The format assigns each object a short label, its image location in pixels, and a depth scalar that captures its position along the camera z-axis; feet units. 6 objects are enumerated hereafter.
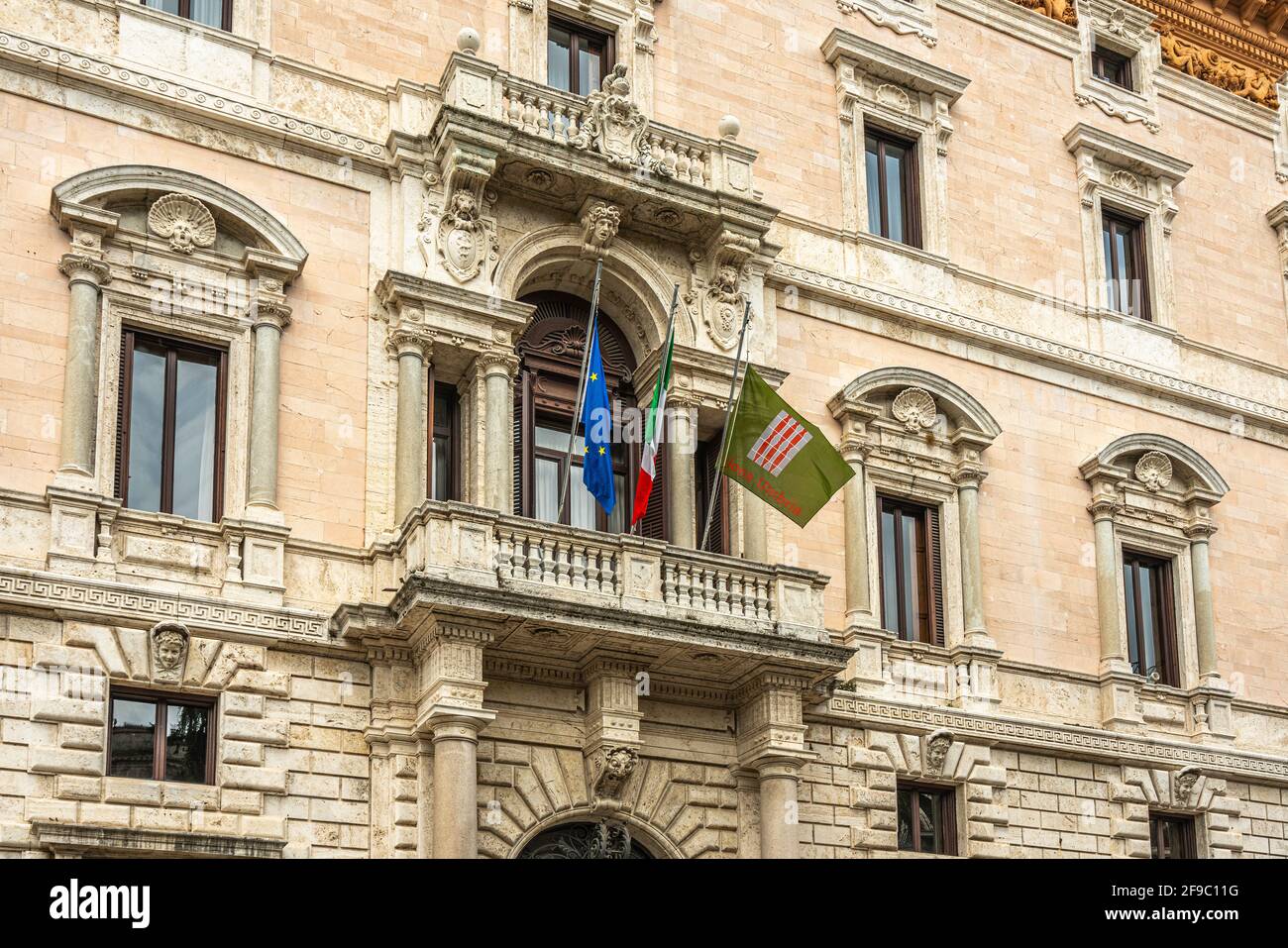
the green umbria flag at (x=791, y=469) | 77.00
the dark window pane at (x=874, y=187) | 91.86
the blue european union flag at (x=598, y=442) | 75.61
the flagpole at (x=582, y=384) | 75.36
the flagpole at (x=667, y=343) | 78.51
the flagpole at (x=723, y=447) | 76.79
